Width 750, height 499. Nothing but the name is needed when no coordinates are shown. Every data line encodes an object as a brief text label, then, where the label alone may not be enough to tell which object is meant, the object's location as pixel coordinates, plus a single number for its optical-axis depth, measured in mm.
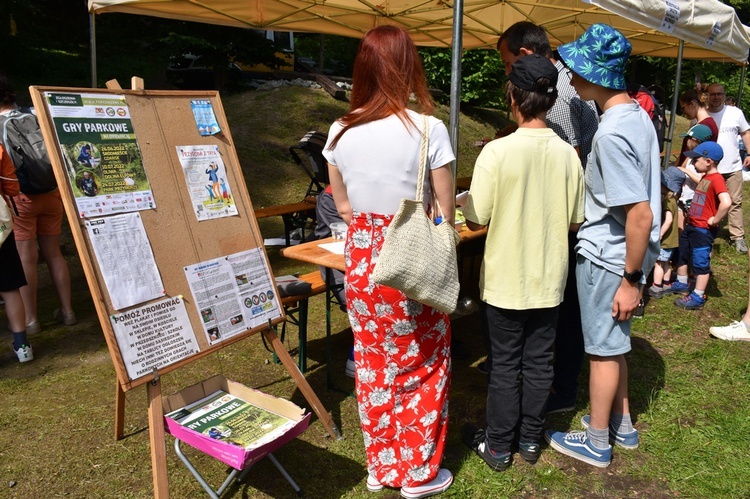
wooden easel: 2225
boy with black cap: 2375
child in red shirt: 4918
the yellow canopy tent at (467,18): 3740
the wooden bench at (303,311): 3471
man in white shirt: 6473
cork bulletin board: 2256
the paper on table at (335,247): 3084
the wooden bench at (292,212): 6000
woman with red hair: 2184
